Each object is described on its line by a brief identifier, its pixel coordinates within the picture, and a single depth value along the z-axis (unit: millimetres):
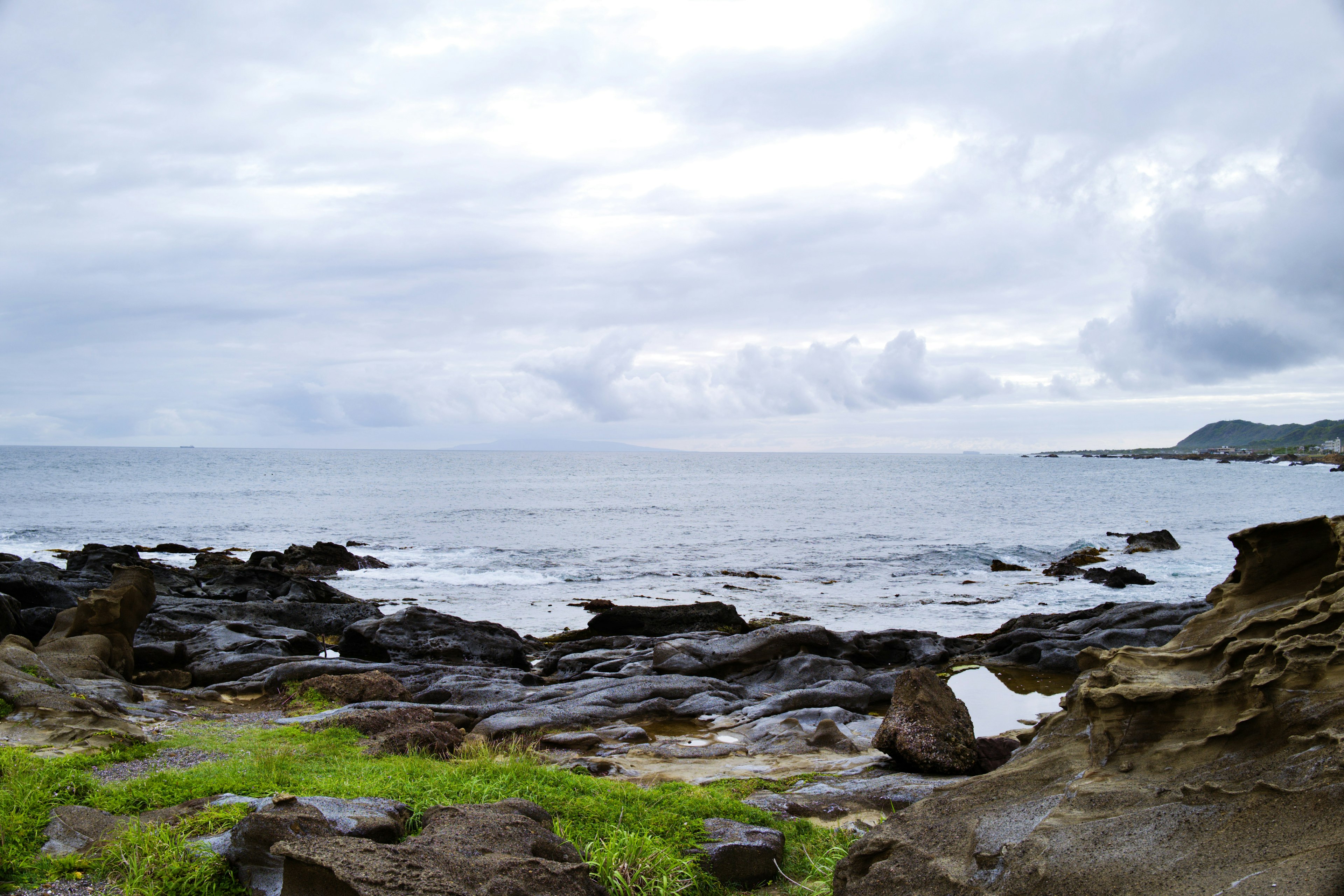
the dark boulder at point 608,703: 14195
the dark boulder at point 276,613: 23484
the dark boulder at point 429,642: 20906
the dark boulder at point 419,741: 10719
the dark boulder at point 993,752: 10680
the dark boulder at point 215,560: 37781
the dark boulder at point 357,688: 15680
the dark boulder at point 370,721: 11867
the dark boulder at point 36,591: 20734
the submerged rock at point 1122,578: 35688
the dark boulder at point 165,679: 16869
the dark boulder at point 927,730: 10508
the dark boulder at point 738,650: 18844
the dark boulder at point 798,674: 18094
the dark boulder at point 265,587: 28000
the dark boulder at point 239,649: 17828
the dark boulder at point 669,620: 24859
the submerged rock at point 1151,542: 47031
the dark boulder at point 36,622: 18250
